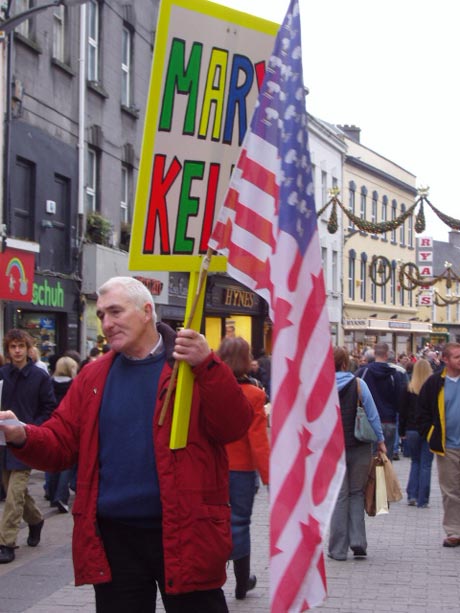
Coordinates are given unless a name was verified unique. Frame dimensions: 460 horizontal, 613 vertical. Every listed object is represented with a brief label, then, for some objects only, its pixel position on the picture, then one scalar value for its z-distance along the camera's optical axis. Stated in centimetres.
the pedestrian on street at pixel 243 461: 749
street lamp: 1293
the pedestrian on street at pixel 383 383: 1423
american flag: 385
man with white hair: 412
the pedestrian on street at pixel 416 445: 1252
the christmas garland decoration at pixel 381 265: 3934
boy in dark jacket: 959
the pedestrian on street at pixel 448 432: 1005
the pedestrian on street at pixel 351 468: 941
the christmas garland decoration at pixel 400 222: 2202
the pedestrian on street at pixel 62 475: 1212
